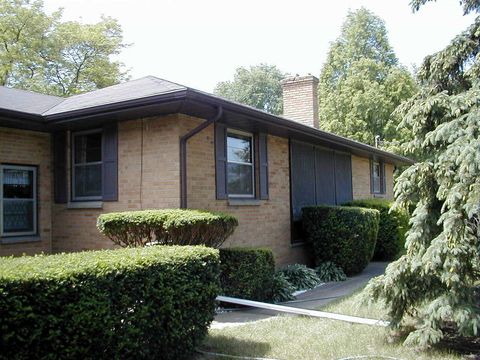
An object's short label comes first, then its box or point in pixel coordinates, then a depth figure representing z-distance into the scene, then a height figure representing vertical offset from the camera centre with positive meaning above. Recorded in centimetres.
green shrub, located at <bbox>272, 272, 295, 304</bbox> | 833 -156
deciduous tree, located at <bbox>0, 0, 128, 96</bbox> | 2600 +934
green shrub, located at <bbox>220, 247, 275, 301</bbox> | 739 -107
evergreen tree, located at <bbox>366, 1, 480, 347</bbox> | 468 +0
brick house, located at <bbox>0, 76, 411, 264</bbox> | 800 +86
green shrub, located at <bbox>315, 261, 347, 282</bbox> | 1031 -154
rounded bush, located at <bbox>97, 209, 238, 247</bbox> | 689 -31
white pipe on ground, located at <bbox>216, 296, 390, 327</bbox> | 611 -155
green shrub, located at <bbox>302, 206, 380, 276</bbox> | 1042 -69
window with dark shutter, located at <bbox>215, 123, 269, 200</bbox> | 887 +85
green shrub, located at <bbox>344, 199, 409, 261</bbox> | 1348 -84
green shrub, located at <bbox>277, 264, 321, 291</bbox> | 956 -152
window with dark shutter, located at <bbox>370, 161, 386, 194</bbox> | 1743 +100
